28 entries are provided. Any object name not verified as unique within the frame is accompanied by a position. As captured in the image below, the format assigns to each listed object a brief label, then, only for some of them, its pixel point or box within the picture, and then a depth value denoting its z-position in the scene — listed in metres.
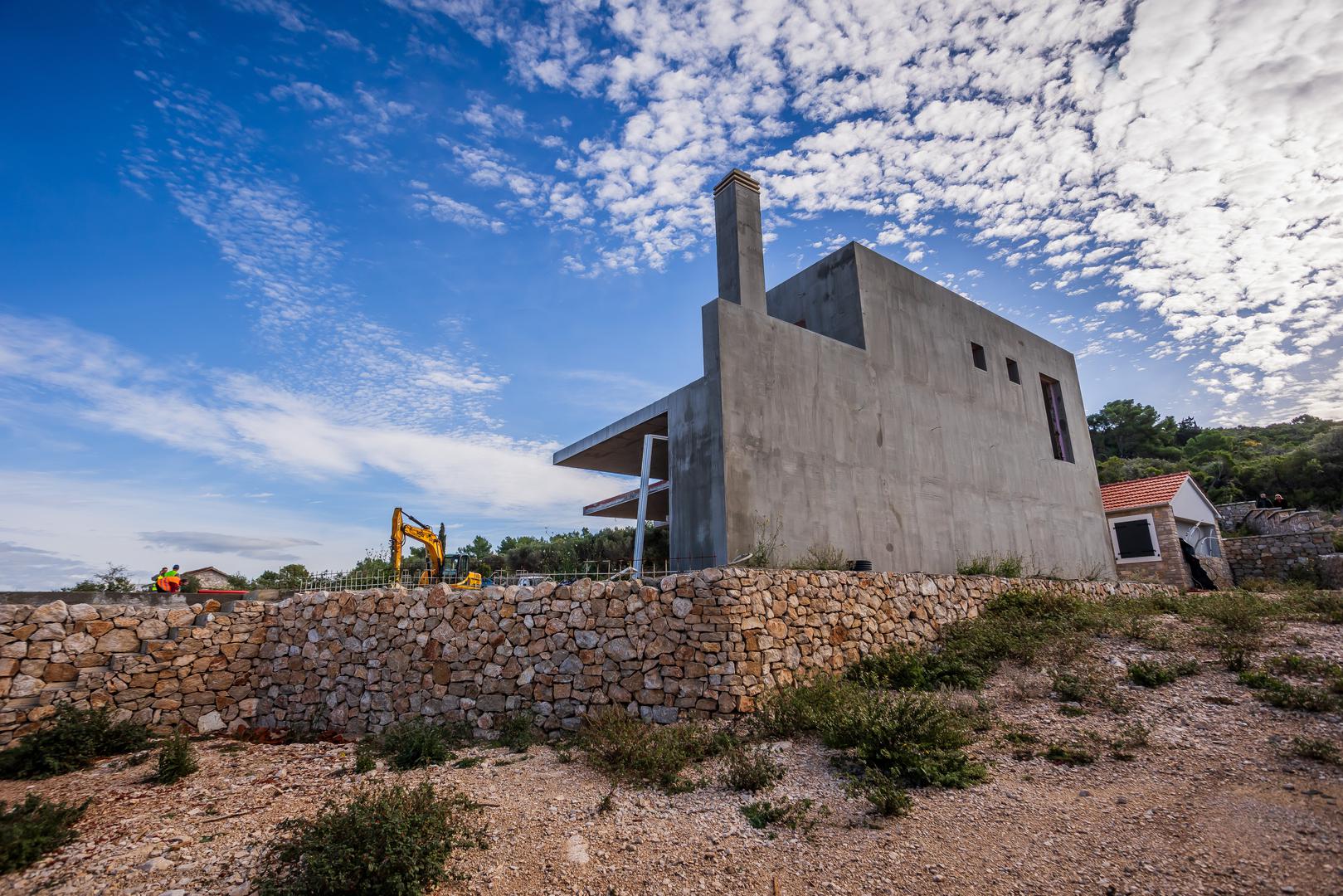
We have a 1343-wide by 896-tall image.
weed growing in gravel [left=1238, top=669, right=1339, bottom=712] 6.55
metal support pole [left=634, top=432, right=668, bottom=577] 11.59
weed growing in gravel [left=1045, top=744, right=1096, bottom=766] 6.13
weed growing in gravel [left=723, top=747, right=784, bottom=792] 6.22
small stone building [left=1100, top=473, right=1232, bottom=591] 19.80
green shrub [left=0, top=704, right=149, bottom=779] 8.13
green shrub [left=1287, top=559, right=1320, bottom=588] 18.56
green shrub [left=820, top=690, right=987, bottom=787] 6.04
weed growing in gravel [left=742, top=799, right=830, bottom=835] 5.41
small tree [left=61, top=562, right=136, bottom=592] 15.74
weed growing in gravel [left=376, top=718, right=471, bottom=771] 7.91
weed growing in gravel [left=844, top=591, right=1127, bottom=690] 9.20
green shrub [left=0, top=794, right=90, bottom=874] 5.46
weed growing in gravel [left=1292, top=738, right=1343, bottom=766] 5.54
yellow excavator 14.00
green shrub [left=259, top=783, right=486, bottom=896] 4.63
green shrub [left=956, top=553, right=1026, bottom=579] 13.47
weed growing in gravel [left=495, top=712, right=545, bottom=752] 8.35
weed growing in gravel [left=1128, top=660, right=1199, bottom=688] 7.88
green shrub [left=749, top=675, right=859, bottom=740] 7.57
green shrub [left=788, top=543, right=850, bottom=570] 10.78
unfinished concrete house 10.94
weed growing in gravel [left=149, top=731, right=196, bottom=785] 7.73
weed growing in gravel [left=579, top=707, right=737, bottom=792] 6.72
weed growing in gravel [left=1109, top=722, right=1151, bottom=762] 6.18
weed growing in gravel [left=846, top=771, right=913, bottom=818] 5.46
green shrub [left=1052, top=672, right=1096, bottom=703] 7.74
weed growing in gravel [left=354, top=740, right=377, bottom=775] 7.71
